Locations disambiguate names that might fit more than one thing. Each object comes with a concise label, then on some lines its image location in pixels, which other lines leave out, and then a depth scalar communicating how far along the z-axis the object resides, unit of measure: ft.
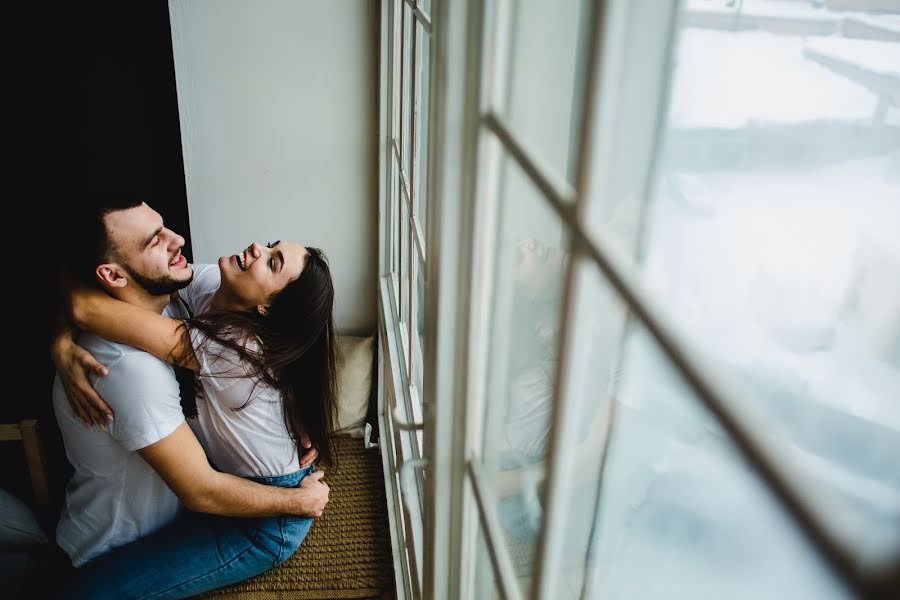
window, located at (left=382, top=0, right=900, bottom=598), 0.93
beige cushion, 7.84
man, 4.97
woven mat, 6.09
